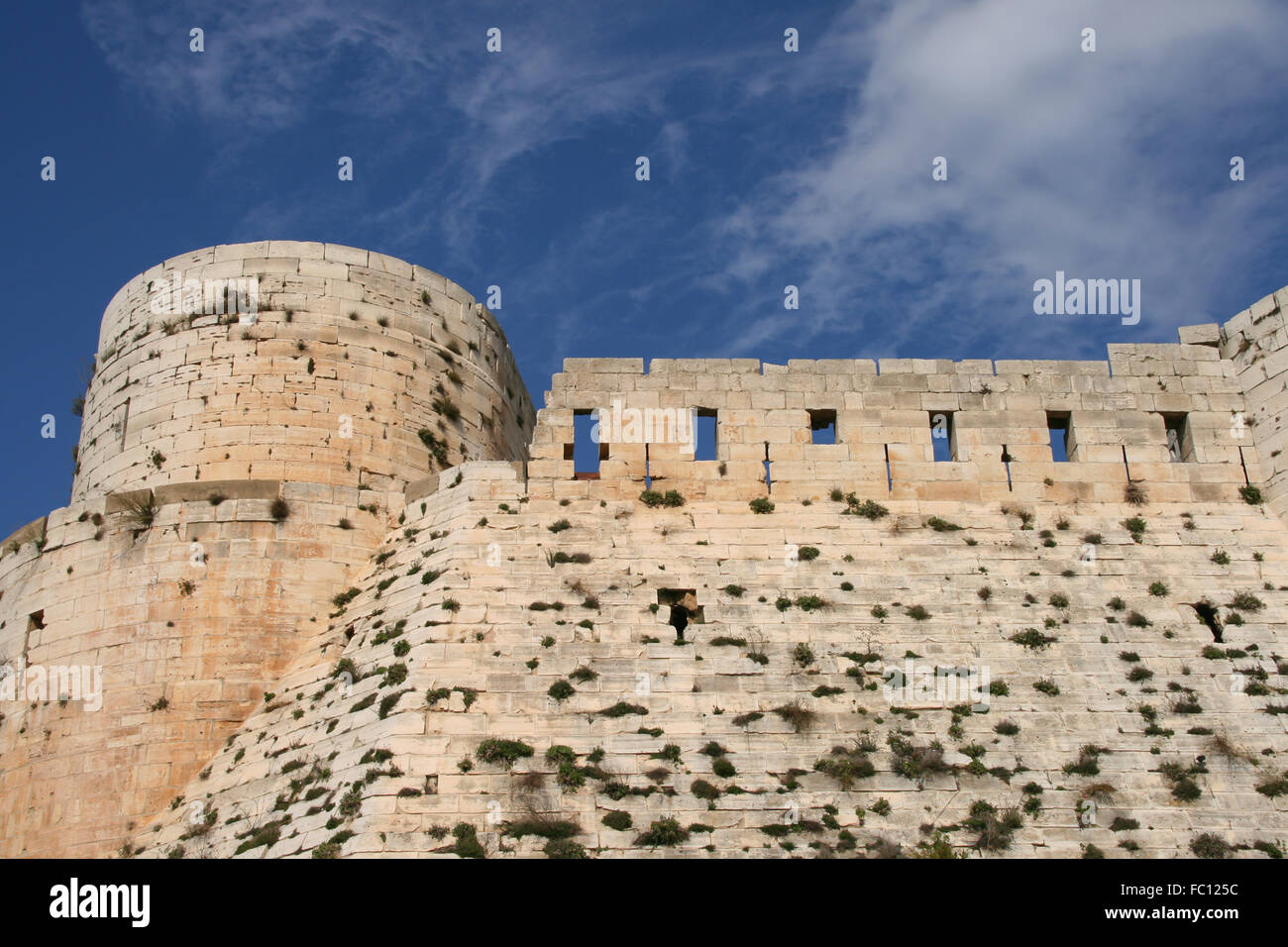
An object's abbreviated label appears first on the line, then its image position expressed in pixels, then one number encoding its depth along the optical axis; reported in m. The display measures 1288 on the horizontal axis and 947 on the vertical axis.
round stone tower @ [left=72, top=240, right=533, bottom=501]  19.41
